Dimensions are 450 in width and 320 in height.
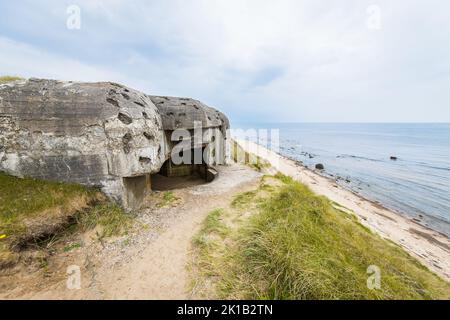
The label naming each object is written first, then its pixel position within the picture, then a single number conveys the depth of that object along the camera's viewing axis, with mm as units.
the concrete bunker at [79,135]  5363
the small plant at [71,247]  4841
